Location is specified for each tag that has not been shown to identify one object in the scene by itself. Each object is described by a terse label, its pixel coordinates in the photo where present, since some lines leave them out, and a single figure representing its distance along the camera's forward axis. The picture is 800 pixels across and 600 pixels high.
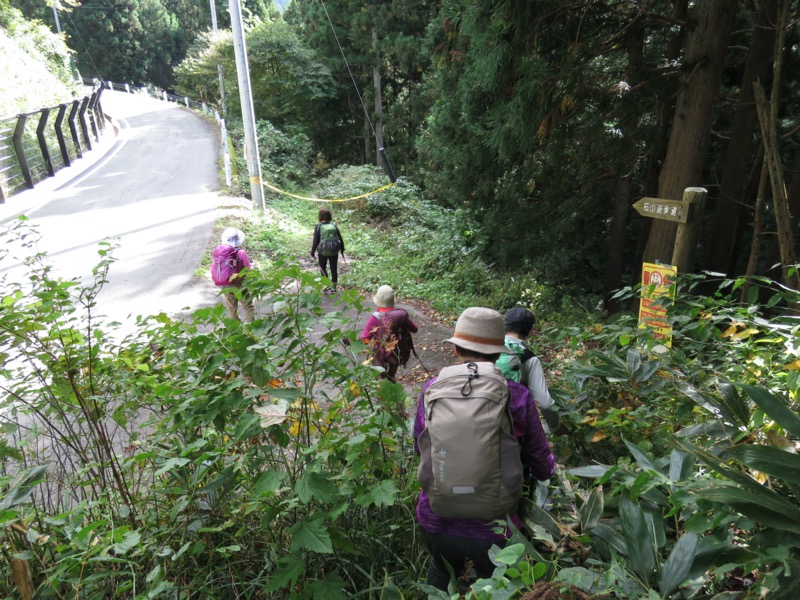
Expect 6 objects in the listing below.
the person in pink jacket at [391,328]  3.99
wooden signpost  3.77
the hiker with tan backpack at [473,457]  1.87
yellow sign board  3.09
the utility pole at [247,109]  11.93
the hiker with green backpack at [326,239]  8.23
